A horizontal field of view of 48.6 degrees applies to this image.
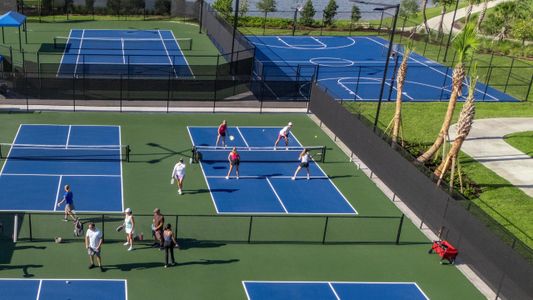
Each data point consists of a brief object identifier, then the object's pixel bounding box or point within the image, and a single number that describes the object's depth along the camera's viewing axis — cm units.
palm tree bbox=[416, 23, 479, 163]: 2488
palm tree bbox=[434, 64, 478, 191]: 2400
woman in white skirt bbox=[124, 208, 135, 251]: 1878
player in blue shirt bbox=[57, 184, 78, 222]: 2031
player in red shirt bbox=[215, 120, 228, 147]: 2835
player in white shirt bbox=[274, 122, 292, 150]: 2935
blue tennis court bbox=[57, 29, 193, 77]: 3975
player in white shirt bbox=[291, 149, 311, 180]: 2602
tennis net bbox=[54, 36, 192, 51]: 4875
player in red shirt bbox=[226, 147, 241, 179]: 2534
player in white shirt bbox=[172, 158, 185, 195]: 2345
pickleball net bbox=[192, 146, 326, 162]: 2848
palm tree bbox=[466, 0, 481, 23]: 5423
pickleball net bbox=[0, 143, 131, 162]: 2673
